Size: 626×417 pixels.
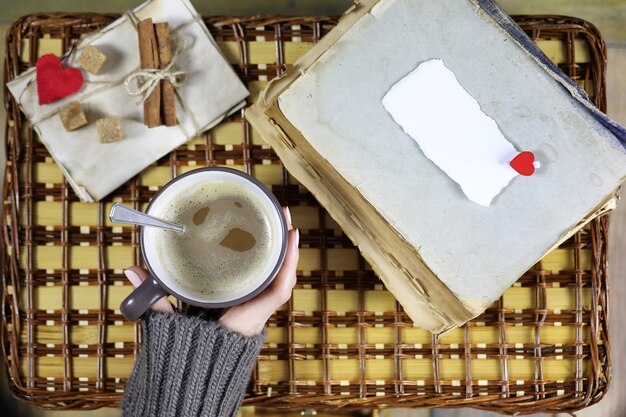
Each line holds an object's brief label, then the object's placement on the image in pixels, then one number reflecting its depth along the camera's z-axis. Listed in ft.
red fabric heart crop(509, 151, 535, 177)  1.93
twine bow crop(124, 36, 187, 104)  2.43
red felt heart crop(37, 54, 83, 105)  2.45
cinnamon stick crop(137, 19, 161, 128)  2.44
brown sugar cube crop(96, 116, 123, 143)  2.46
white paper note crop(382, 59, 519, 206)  1.95
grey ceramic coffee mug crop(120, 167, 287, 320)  2.12
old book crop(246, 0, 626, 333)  1.97
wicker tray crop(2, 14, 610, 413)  2.56
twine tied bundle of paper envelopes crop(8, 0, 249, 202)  2.48
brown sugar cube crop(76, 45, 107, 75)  2.43
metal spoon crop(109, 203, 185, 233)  2.04
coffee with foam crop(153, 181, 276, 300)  2.21
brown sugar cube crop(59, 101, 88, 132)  2.45
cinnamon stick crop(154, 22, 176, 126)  2.44
